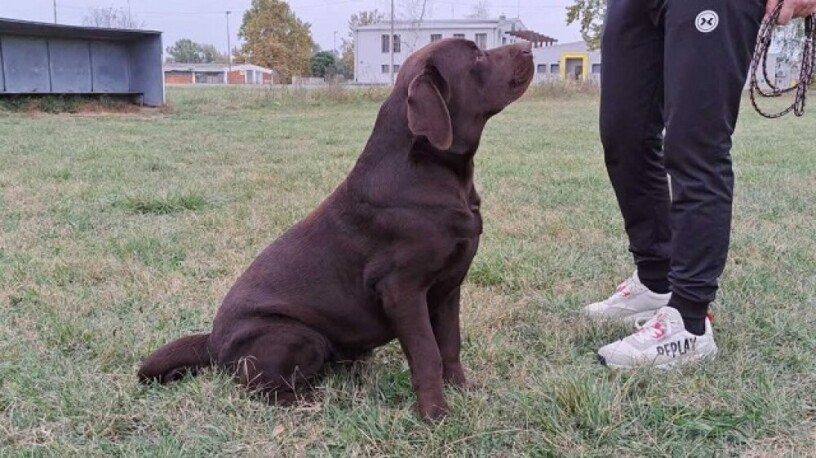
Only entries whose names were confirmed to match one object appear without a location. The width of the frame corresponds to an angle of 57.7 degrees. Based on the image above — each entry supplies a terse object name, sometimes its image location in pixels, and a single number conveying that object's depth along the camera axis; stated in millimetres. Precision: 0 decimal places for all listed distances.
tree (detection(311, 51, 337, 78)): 62375
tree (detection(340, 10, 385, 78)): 63250
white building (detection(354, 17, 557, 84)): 54688
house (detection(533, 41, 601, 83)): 49450
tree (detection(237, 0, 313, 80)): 51188
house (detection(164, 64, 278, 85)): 61531
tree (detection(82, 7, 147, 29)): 48650
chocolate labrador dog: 2047
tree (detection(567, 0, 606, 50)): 36219
